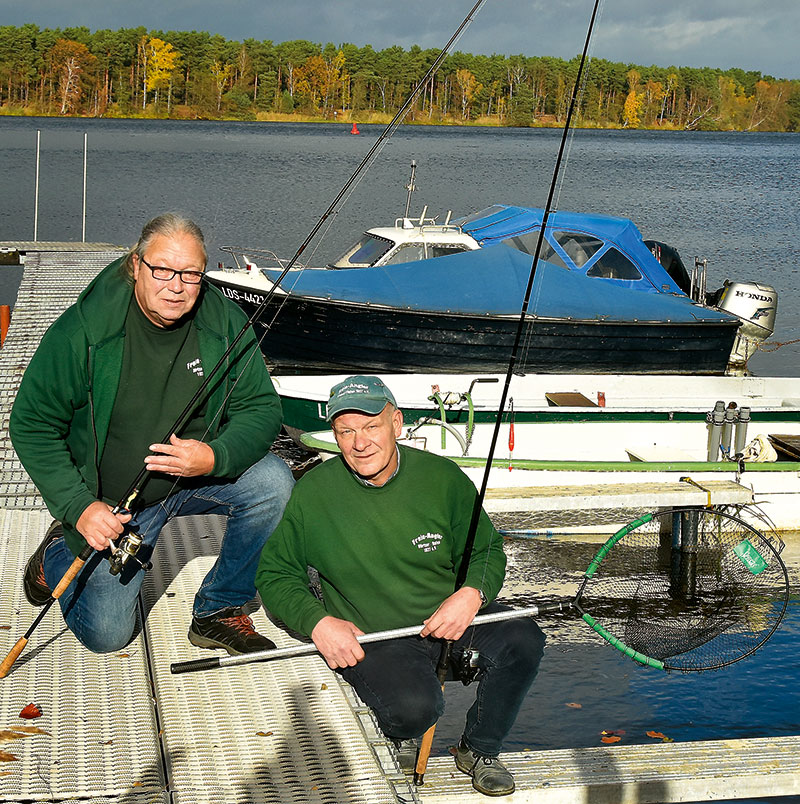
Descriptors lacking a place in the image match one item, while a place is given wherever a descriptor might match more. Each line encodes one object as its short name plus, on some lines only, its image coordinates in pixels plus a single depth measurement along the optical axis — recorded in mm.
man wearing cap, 3662
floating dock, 3600
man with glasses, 3938
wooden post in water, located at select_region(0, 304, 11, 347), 11878
